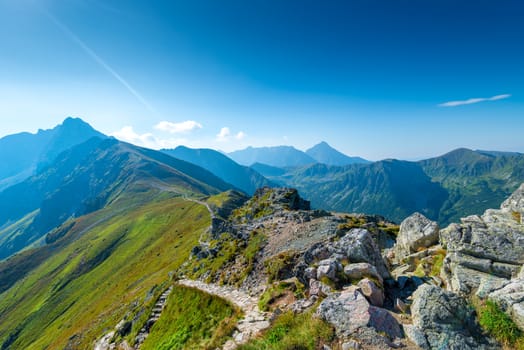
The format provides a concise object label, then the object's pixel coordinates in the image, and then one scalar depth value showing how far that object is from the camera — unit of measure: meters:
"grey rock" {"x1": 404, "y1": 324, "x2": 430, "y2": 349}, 9.92
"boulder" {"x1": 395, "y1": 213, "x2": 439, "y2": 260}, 20.83
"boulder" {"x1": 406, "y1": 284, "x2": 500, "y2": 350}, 9.75
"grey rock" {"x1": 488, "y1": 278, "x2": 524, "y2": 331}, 9.60
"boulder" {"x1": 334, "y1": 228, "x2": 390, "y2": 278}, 17.11
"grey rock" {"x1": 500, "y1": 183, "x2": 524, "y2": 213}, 17.36
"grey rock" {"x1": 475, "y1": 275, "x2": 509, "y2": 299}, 11.42
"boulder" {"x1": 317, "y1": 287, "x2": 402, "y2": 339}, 10.72
